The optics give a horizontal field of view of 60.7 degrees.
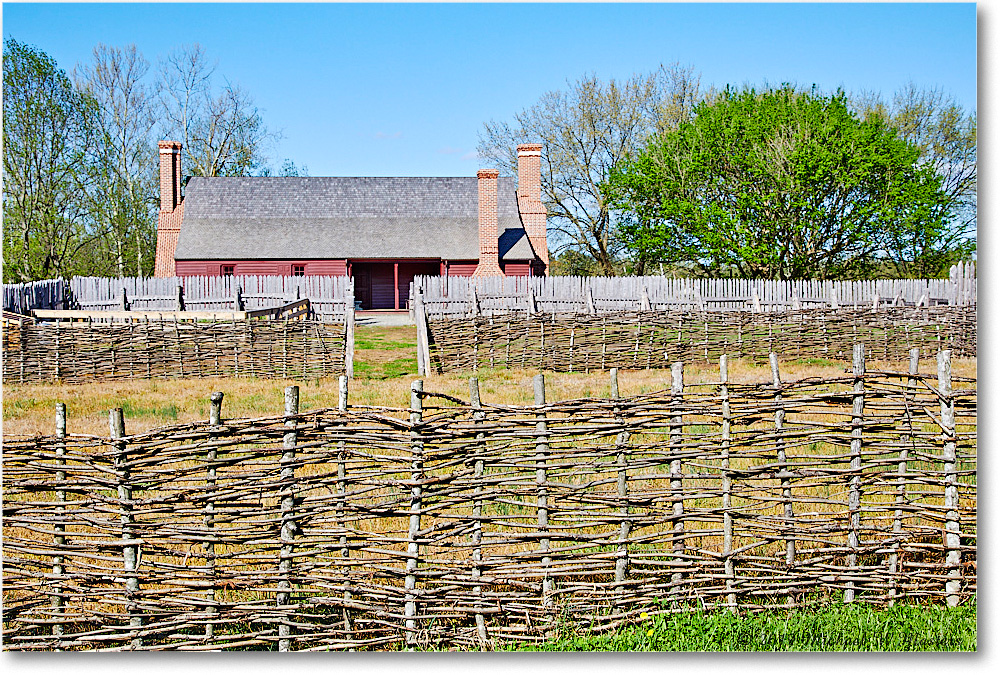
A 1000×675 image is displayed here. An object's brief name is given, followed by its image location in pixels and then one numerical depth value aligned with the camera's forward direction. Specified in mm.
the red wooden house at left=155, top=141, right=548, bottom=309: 33688
